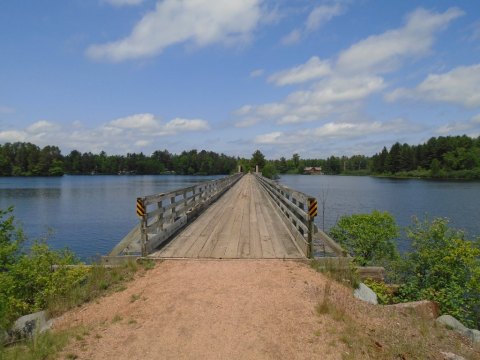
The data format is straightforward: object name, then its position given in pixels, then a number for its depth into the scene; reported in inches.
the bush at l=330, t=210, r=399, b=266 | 469.1
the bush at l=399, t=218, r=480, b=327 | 305.3
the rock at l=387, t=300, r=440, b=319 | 260.5
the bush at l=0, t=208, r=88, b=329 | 273.7
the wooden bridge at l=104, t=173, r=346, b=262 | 333.4
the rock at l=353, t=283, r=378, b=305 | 267.0
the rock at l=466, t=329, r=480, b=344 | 236.4
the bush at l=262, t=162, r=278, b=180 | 3667.8
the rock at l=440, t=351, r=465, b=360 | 191.5
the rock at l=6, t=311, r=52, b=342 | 223.1
